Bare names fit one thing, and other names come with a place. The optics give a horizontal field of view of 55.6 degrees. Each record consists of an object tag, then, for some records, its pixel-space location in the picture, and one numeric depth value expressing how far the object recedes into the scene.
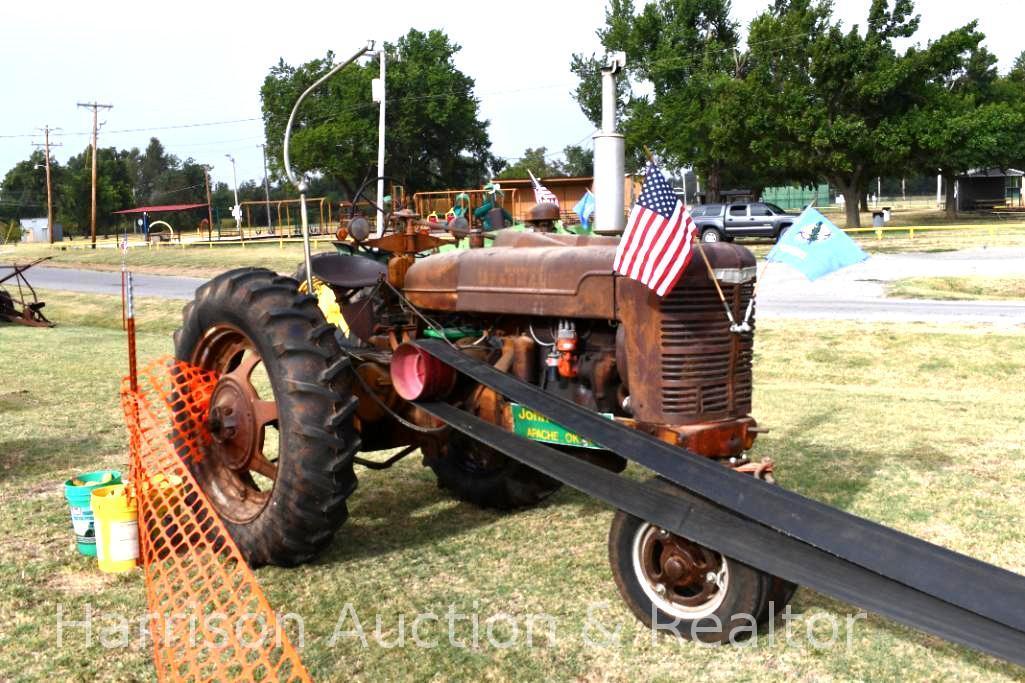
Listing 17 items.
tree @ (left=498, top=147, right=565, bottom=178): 70.43
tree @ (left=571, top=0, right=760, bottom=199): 46.47
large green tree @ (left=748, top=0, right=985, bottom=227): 35.47
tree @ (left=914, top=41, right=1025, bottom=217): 35.16
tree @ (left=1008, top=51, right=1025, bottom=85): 66.88
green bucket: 4.82
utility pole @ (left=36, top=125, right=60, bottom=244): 61.47
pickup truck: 32.94
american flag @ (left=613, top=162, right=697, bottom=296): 3.68
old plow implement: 17.52
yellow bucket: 4.63
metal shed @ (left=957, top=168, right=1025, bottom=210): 55.72
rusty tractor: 3.29
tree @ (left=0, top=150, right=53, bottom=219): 96.00
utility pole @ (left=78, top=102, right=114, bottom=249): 54.09
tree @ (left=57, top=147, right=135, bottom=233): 74.38
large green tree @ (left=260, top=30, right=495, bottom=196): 61.00
